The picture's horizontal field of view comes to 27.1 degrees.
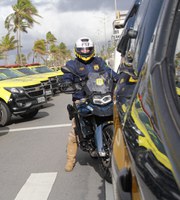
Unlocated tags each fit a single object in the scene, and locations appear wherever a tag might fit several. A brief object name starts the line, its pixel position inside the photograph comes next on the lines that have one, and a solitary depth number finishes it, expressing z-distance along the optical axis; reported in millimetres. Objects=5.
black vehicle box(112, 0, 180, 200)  1265
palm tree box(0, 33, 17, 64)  47591
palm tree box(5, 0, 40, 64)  42500
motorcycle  4402
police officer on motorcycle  4969
